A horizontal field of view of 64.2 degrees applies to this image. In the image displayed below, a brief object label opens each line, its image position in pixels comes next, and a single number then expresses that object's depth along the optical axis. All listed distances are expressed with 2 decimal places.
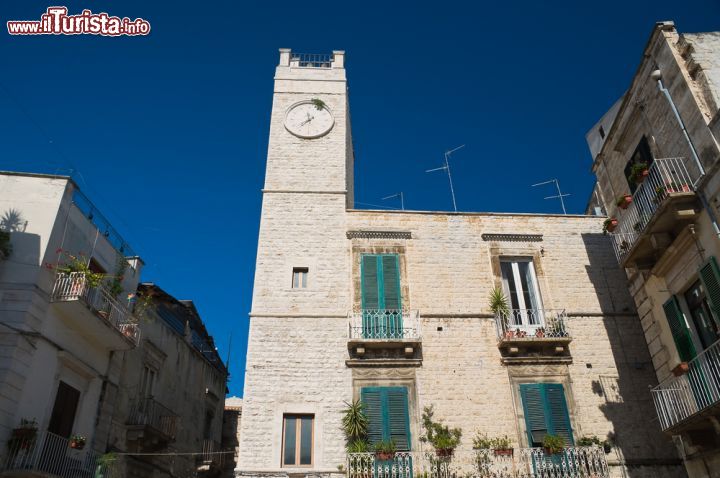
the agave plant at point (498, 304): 14.81
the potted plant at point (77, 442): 14.06
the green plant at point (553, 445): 12.89
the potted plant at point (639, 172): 12.80
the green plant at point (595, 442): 13.21
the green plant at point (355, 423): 13.00
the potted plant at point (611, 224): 14.22
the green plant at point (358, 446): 12.73
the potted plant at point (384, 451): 12.57
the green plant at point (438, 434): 13.00
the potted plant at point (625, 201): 13.22
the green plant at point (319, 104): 18.41
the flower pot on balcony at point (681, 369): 11.18
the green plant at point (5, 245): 13.69
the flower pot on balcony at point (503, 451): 12.95
